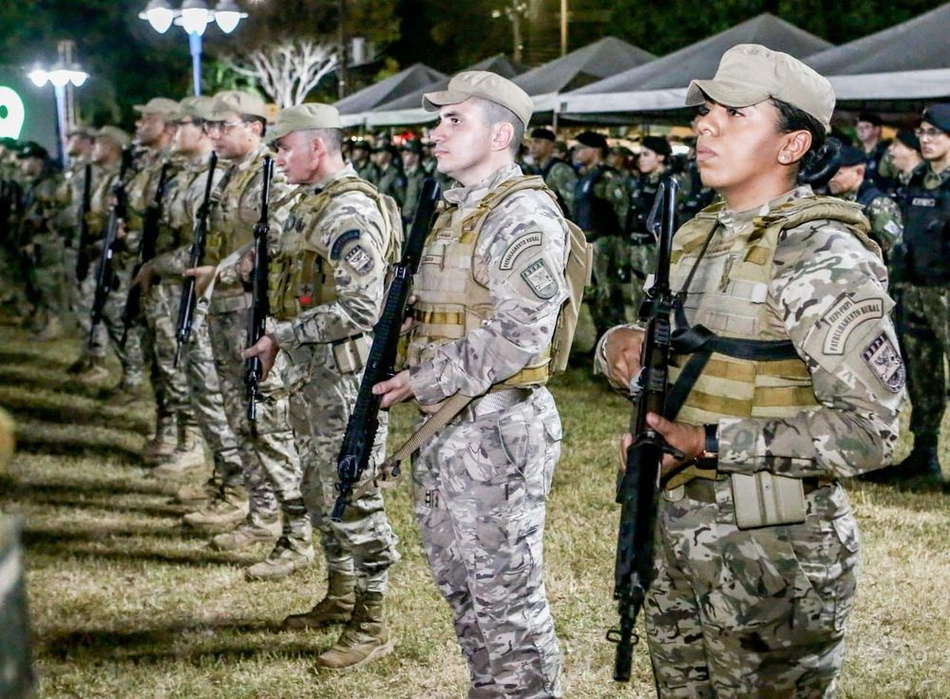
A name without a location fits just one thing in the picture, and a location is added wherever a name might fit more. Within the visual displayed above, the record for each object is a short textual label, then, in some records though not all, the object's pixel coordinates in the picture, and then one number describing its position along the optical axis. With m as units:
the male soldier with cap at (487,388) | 3.45
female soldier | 2.48
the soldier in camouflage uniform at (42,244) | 13.95
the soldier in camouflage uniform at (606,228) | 13.14
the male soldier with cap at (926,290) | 7.69
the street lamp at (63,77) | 23.45
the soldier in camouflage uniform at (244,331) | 6.00
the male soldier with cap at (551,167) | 14.50
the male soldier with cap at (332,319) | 4.65
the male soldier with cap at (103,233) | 9.93
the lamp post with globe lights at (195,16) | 13.30
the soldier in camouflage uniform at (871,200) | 7.79
